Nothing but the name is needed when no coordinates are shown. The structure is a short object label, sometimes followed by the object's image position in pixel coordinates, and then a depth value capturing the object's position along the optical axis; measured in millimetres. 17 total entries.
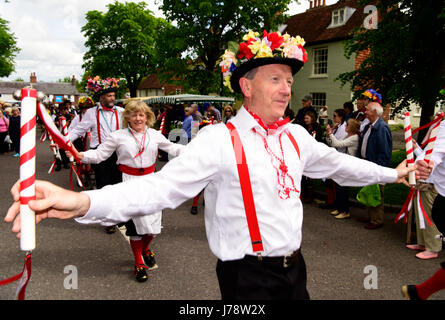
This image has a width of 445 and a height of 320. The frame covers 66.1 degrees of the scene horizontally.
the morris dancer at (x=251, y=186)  1901
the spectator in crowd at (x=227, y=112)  11254
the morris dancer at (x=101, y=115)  6141
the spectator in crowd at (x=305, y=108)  9516
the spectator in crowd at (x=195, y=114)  11589
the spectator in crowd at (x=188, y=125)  10805
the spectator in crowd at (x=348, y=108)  8578
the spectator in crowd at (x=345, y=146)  6594
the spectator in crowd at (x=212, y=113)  11117
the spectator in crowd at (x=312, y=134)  7668
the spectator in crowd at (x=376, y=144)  5910
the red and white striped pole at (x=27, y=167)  1408
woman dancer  4473
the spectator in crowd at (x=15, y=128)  14859
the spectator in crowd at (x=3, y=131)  15414
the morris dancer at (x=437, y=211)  3111
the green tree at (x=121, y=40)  37281
